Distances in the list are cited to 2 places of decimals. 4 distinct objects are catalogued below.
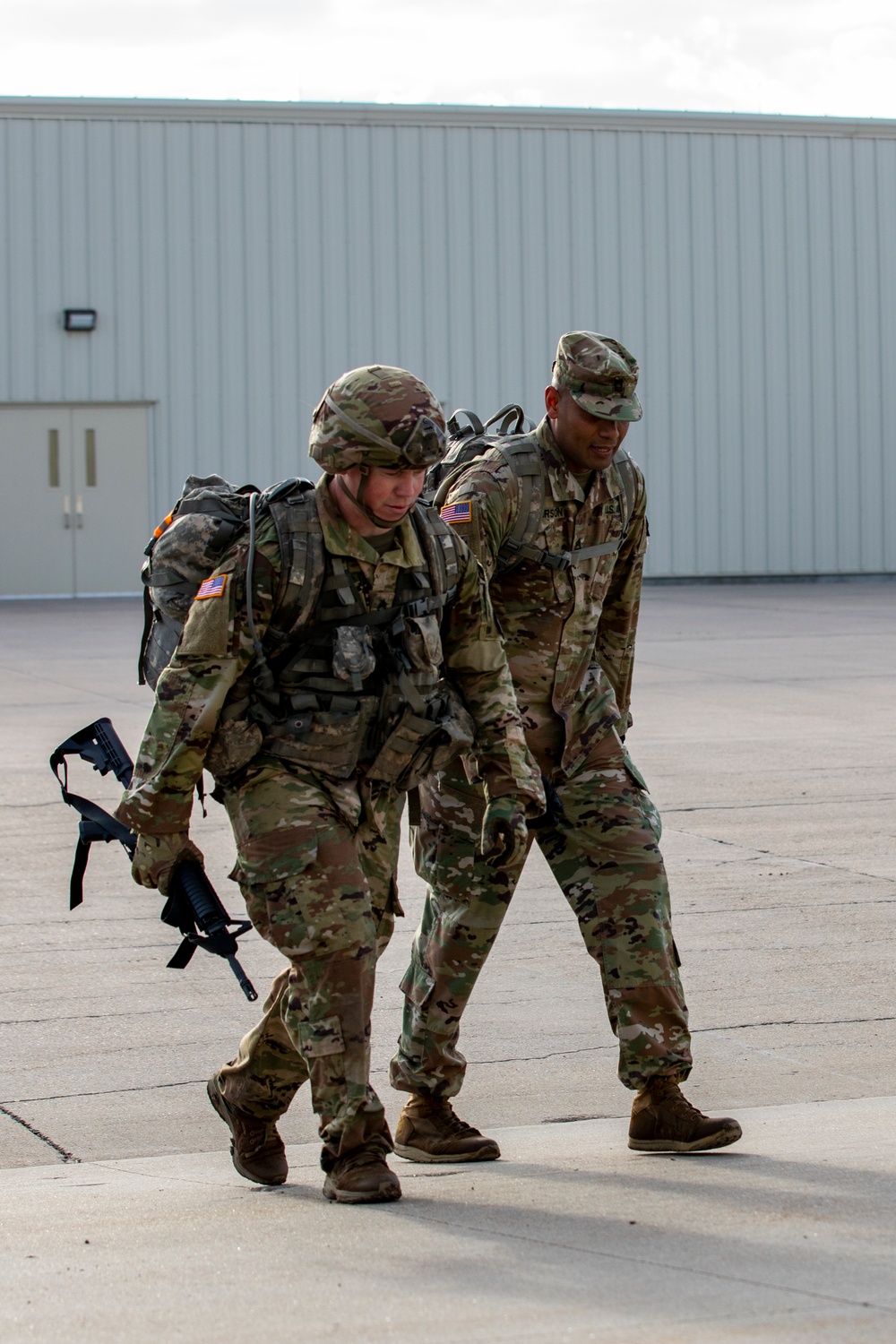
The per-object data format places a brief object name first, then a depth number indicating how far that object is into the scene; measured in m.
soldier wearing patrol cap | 8.82
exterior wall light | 48.81
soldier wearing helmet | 7.72
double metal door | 49.49
